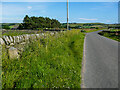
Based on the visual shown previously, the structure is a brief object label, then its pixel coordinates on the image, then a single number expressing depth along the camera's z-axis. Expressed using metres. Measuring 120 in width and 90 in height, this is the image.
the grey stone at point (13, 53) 5.00
